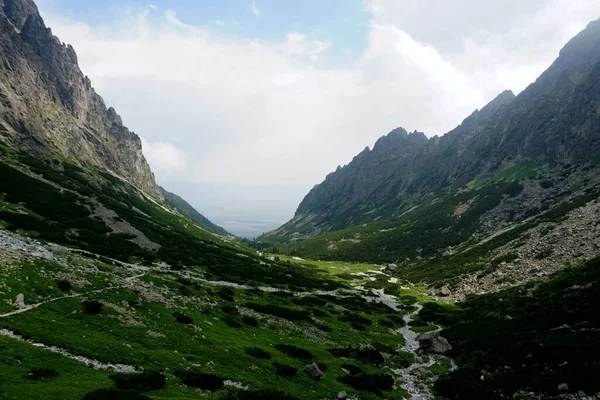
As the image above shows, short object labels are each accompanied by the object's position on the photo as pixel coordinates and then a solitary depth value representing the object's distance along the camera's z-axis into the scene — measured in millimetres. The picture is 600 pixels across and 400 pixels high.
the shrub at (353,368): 28781
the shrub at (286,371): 25031
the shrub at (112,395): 15278
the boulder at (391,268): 141500
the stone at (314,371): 25631
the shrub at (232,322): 35306
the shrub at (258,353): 27531
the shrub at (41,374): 16625
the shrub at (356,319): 51159
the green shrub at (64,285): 29973
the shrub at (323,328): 42919
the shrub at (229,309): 39822
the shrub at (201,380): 20031
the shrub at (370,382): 25656
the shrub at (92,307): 26938
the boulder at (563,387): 21609
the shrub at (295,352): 30078
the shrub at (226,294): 47000
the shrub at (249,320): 37875
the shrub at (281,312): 45000
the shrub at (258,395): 18805
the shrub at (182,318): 31016
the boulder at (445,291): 86244
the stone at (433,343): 39062
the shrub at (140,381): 17578
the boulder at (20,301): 24869
